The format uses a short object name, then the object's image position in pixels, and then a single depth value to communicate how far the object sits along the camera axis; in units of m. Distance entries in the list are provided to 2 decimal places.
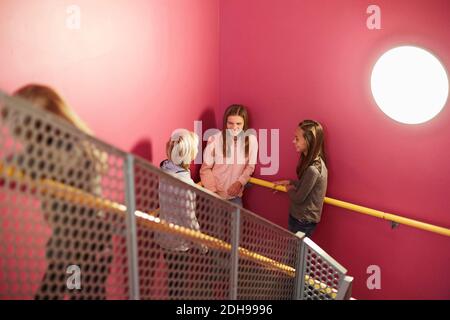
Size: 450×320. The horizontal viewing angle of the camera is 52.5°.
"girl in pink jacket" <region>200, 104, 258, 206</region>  4.24
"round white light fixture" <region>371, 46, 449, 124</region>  3.32
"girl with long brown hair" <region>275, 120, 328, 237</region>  3.72
